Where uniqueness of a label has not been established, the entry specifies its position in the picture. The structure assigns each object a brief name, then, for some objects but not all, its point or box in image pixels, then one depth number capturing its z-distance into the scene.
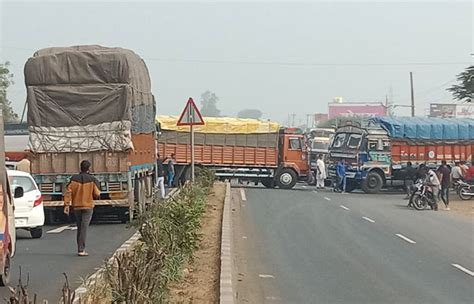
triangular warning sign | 22.08
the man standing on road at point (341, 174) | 42.12
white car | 18.67
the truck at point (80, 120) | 21.73
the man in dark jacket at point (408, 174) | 42.16
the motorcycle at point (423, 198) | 31.77
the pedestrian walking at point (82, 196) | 15.15
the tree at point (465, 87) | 40.56
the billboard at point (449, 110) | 97.26
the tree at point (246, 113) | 193.75
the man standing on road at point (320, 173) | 44.75
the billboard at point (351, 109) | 160.38
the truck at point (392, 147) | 42.00
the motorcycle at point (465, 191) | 37.31
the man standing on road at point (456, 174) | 39.09
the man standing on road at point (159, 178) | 29.32
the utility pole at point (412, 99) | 72.32
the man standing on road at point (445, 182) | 33.44
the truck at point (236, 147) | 41.44
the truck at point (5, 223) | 11.09
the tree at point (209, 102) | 191.70
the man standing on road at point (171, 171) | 39.66
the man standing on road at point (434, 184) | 31.81
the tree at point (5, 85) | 58.28
